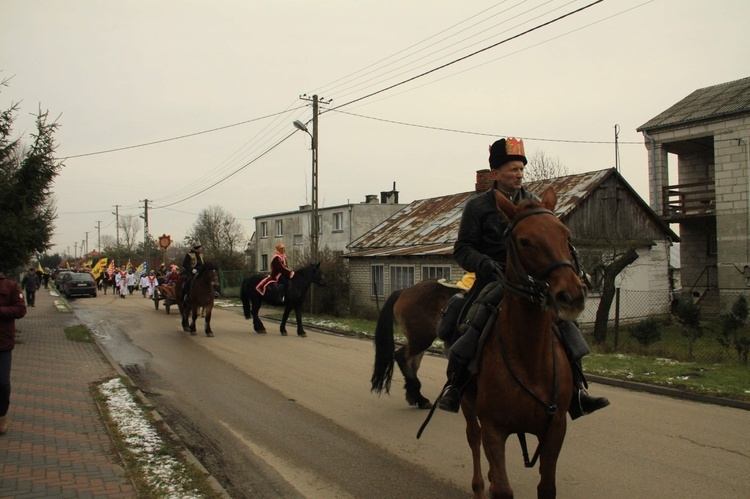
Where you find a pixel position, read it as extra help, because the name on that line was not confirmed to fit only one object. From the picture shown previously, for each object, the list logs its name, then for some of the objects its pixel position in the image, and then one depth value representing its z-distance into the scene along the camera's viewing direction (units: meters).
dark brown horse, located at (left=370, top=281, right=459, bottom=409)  7.51
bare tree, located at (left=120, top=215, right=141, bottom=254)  88.13
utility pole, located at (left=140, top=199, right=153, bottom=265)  50.89
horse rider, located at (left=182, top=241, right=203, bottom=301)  17.59
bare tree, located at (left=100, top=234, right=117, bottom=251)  99.63
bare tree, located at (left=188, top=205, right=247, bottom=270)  45.19
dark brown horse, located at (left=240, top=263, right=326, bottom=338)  17.34
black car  37.34
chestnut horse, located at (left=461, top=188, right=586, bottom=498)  3.46
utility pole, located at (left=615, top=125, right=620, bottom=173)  35.69
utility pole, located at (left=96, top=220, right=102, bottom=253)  107.44
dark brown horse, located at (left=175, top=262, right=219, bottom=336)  16.75
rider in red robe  17.56
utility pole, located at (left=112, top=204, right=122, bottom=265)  73.69
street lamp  23.16
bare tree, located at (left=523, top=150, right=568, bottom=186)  43.31
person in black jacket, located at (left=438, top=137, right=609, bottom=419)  4.07
